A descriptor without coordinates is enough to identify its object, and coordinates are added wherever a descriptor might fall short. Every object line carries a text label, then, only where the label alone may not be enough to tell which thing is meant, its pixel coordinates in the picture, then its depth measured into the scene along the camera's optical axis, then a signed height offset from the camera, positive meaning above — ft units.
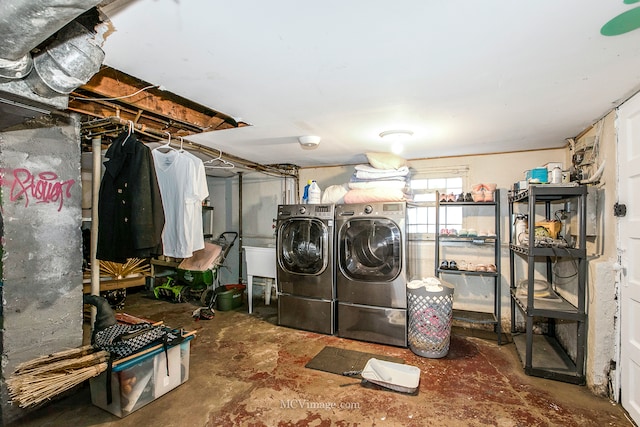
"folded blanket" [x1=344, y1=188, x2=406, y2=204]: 10.96 +0.70
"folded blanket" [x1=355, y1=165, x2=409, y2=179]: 11.57 +1.62
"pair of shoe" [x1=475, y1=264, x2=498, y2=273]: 10.94 -1.99
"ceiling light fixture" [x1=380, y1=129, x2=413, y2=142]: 9.25 +2.53
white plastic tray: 7.81 -4.47
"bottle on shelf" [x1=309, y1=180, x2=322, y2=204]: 12.28 +0.80
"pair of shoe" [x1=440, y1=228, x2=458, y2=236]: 11.63 -0.70
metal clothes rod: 7.23 +2.23
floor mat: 8.91 -4.64
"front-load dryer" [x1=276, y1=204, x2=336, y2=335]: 11.51 -2.17
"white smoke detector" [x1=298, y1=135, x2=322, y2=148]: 9.86 +2.45
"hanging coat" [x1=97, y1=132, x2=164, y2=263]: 6.63 +0.17
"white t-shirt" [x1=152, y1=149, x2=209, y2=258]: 8.06 +0.27
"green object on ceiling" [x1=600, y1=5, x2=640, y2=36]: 3.95 +2.68
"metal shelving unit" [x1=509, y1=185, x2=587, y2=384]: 7.94 -2.62
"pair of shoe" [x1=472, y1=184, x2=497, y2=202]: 11.18 +0.85
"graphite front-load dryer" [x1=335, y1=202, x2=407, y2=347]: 10.41 -2.14
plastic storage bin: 6.81 -4.10
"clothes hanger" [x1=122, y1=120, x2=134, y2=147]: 6.93 +1.91
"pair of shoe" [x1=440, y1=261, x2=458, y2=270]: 11.29 -1.97
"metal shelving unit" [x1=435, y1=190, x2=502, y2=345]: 10.83 -1.30
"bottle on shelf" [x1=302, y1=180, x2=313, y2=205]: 12.56 +0.83
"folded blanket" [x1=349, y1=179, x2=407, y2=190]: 11.43 +1.19
